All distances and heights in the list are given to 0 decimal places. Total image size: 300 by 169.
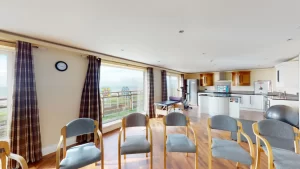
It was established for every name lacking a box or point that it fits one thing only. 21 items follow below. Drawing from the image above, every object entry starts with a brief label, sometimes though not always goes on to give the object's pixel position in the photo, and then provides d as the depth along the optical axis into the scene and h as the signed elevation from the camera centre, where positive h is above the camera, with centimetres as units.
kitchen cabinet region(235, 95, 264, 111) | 592 -82
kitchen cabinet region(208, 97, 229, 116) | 494 -79
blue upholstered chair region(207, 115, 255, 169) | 157 -85
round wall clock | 258 +42
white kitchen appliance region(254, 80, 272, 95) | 615 -11
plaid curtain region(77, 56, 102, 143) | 296 -23
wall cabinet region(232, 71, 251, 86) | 655 +35
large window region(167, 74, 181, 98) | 721 +8
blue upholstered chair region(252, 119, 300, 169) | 138 -71
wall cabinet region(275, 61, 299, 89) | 364 +31
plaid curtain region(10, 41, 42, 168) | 199 -39
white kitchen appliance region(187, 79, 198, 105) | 793 -35
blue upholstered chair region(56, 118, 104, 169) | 150 -87
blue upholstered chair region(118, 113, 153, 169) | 184 -86
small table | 435 -90
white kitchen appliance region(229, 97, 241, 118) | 470 -79
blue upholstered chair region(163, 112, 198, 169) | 185 -86
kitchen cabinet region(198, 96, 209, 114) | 577 -84
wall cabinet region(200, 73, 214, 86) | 765 +37
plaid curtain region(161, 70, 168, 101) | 582 +3
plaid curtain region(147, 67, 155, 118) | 495 -19
